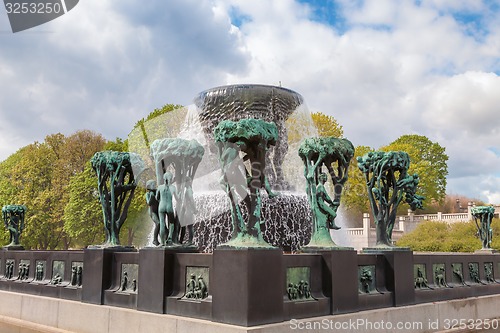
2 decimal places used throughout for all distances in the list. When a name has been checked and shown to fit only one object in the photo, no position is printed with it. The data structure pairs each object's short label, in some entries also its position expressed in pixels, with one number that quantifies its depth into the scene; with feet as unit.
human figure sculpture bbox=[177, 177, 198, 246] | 28.86
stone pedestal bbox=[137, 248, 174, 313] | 25.94
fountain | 49.73
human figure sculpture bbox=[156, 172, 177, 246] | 28.73
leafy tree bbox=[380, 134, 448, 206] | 162.71
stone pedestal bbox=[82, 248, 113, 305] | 30.53
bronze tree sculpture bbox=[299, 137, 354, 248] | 28.96
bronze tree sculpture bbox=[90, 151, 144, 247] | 34.68
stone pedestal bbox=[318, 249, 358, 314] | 26.05
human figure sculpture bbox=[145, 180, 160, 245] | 29.84
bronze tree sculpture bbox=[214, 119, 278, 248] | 24.08
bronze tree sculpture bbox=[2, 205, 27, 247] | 48.49
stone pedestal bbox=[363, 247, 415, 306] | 29.89
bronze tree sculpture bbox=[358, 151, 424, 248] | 32.89
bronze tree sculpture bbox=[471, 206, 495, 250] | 50.78
